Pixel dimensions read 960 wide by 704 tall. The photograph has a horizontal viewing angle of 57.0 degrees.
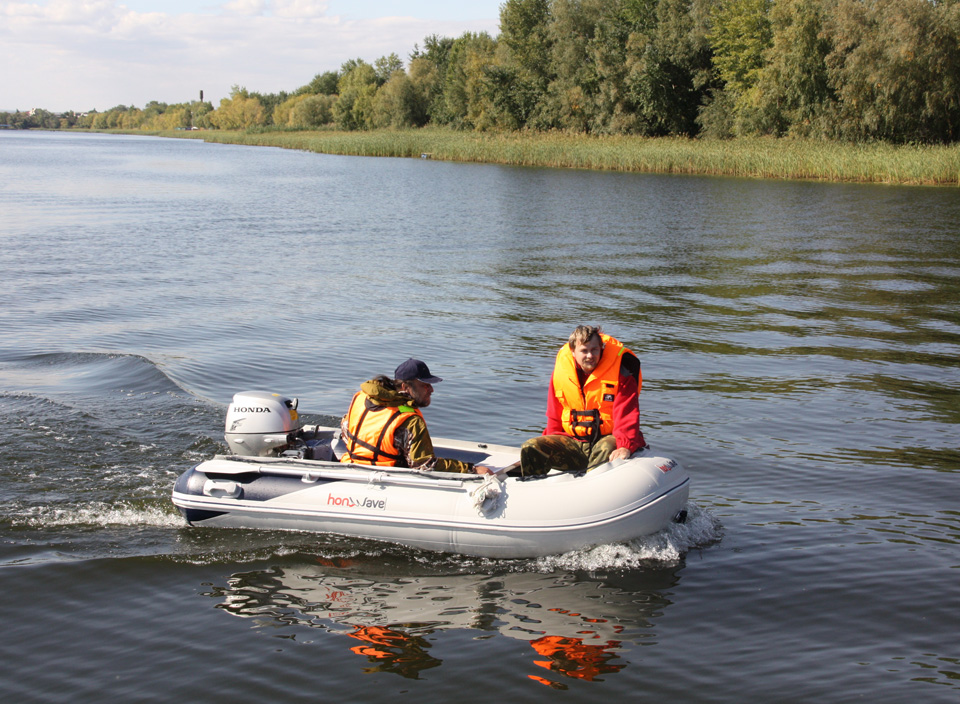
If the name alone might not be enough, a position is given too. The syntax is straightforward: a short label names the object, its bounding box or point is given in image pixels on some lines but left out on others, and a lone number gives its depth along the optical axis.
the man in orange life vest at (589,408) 6.10
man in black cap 5.83
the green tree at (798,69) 43.50
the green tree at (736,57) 49.31
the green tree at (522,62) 65.12
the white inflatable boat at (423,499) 5.79
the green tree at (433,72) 80.31
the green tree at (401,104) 81.56
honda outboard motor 6.52
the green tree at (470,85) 68.94
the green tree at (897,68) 37.72
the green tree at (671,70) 54.41
